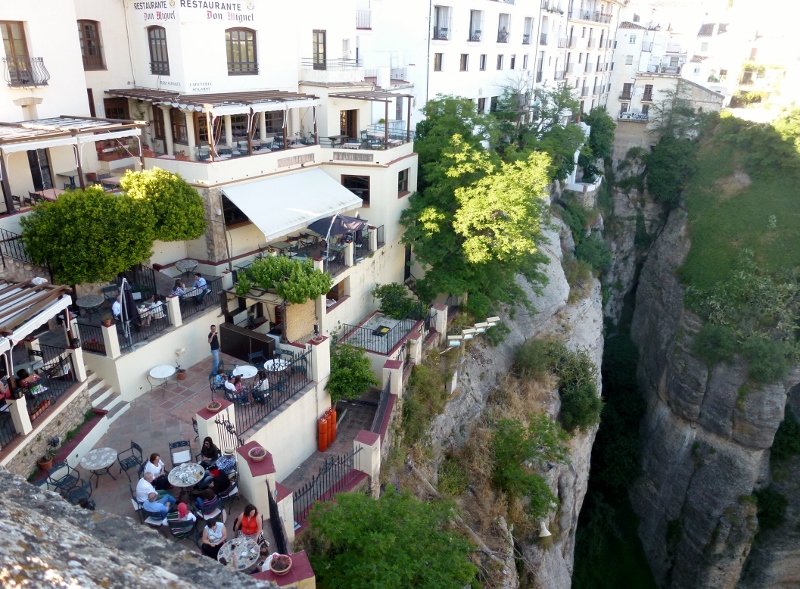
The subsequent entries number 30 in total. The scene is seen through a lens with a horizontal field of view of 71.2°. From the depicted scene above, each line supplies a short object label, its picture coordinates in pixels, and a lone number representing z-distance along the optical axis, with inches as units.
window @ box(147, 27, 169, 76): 879.1
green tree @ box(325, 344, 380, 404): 657.0
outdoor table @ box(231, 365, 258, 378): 602.8
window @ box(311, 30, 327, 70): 1060.5
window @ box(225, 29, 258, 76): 925.8
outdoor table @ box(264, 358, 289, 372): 628.7
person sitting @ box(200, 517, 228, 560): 400.3
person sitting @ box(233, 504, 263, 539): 415.2
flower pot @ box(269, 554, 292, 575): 372.2
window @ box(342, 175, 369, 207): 981.2
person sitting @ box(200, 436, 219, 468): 470.0
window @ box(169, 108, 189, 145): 885.9
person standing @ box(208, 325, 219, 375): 633.0
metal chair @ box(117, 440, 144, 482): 484.1
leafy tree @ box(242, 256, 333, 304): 656.4
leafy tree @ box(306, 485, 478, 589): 426.3
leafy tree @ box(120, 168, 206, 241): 679.1
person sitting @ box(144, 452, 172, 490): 446.8
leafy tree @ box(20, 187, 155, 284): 576.1
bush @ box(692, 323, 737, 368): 1291.8
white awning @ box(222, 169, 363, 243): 793.6
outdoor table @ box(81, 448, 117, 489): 461.7
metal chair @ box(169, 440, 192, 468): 479.7
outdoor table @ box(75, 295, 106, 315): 631.8
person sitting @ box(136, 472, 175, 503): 426.0
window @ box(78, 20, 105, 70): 850.1
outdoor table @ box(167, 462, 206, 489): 441.7
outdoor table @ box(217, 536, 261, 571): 394.0
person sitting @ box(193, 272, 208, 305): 696.4
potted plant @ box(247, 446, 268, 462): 465.1
